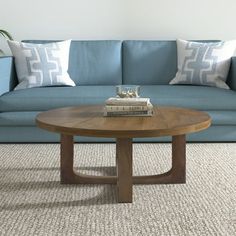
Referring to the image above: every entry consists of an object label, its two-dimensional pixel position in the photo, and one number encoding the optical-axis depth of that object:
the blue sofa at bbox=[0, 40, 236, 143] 3.04
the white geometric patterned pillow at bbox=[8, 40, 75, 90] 3.38
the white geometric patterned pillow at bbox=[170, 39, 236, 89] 3.41
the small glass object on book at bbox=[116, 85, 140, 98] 2.25
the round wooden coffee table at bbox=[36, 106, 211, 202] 1.80
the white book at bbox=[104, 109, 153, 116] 2.09
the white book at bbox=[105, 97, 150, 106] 2.10
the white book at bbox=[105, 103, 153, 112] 2.10
